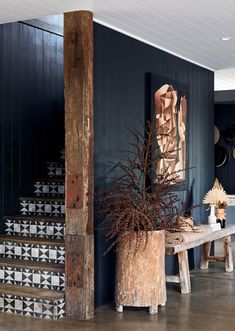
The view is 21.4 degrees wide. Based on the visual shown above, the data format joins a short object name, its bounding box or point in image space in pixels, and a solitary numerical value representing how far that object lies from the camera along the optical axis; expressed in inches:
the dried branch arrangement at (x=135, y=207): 211.8
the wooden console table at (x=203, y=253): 239.5
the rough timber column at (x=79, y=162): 207.6
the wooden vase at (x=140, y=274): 212.8
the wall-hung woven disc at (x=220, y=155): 511.5
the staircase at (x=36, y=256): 211.8
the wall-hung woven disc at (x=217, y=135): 510.9
